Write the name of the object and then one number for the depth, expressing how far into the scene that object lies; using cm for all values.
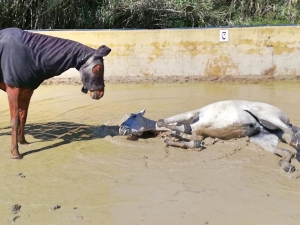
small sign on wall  1137
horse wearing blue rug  543
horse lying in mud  567
